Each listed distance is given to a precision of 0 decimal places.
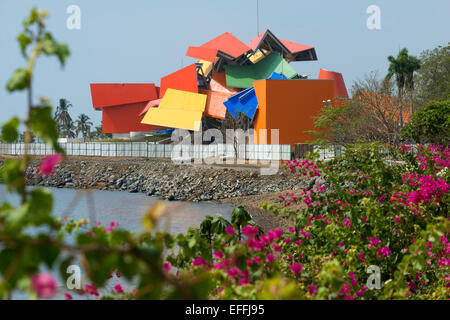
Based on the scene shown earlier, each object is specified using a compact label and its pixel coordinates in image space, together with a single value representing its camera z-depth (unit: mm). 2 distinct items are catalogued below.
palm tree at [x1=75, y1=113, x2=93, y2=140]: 105875
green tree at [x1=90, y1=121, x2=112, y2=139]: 107075
